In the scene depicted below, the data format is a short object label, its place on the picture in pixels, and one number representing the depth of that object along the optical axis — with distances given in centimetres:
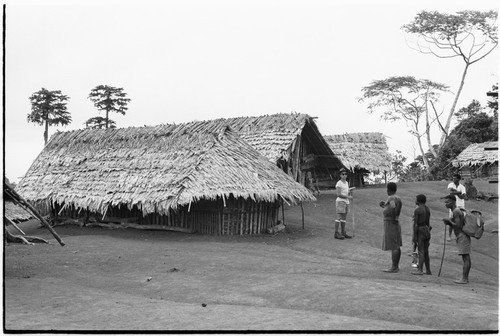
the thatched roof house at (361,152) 3183
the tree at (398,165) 4282
